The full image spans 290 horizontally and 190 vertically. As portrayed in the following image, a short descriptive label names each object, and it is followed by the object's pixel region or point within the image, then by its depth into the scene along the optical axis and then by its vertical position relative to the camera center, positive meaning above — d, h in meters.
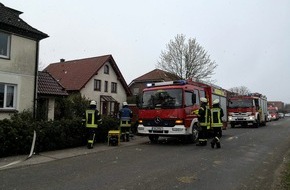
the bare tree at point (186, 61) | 26.56 +6.32
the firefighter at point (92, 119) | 9.34 -0.27
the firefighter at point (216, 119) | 9.38 -0.24
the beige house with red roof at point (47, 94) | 13.65 +1.17
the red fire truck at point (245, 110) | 20.00 +0.31
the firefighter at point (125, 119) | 10.94 -0.33
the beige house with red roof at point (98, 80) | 25.29 +3.85
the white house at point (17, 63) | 11.50 +2.63
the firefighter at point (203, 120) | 9.56 -0.32
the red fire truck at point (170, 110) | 9.70 +0.13
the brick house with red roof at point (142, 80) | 38.27 +5.63
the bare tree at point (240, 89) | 67.50 +7.52
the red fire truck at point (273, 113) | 40.36 +0.11
